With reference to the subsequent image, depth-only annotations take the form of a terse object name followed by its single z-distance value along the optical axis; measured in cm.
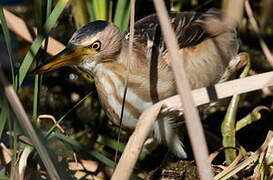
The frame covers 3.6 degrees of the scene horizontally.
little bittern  372
